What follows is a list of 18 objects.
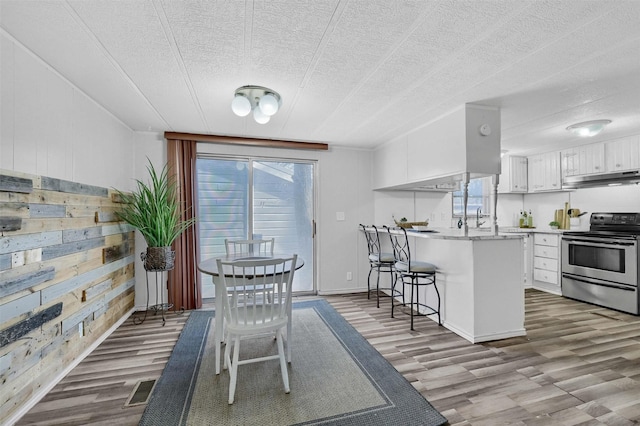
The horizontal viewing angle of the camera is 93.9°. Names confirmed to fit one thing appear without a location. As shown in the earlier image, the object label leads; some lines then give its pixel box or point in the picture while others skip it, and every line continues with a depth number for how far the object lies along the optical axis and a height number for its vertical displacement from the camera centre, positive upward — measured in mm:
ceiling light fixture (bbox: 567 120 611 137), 3418 +999
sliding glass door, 4188 +144
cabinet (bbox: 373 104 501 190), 2910 +707
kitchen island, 2824 -702
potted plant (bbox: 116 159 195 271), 3285 -66
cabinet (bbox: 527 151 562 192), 4887 +693
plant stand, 3447 -1081
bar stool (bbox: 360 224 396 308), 3822 -552
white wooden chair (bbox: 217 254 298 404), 1985 -718
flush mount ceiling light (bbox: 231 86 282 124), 2424 +940
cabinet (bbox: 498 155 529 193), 5305 +697
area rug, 1793 -1216
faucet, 4862 -45
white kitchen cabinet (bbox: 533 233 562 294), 4523 -771
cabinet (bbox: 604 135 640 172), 3885 +790
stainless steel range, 3605 -653
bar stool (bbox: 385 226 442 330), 3205 -615
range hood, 3895 +465
